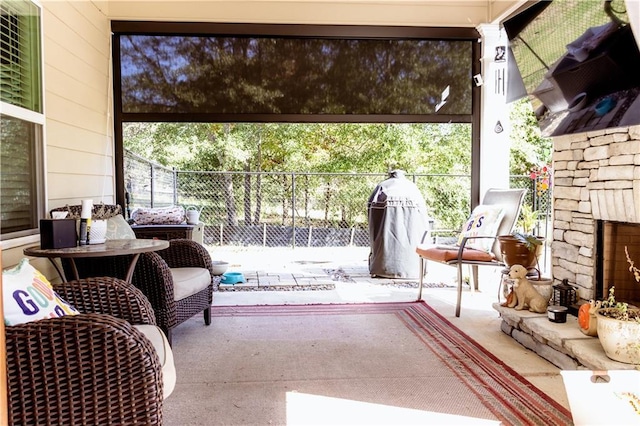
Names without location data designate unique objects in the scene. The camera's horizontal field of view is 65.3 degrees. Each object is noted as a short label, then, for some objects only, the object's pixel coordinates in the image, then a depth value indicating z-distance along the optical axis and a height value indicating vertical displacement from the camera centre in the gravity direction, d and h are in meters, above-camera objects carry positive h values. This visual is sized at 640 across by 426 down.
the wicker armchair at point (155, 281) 2.88 -0.49
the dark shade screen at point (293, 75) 4.80 +1.20
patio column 4.94 +0.79
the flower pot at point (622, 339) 2.25 -0.65
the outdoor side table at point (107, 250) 2.48 -0.28
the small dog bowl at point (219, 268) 5.18 -0.74
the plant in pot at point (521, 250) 3.47 -0.37
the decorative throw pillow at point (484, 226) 4.12 -0.25
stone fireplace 2.66 -0.07
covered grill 5.30 -0.36
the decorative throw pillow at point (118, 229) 3.53 -0.24
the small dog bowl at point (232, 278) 5.17 -0.85
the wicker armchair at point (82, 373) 1.43 -0.52
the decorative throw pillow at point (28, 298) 1.53 -0.33
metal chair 3.85 -0.43
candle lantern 3.07 -0.61
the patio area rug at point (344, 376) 2.16 -0.94
